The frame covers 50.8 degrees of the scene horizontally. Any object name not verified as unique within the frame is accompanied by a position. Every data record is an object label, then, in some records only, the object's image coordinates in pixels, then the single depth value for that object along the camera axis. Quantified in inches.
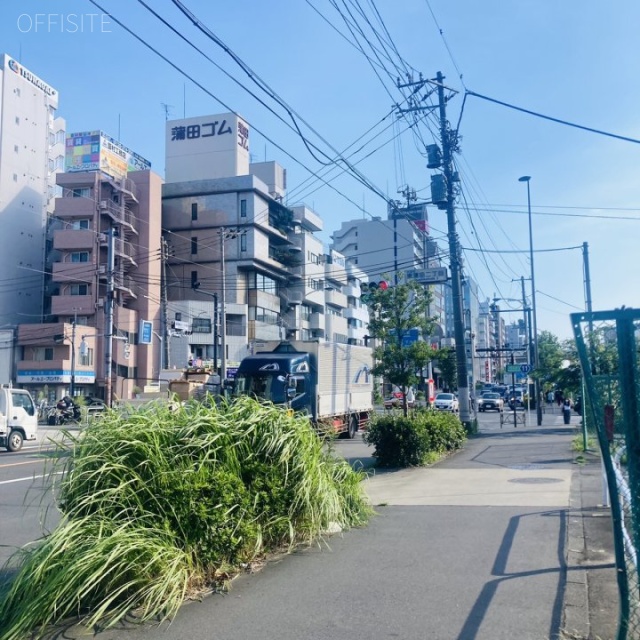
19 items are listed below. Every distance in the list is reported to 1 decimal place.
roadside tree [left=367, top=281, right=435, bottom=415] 805.2
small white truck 893.8
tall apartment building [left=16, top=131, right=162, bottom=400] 2075.5
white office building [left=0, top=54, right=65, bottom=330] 2315.5
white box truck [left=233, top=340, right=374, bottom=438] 832.9
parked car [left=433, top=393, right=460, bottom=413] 1815.9
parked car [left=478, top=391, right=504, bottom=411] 2100.1
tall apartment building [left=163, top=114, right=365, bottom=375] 2379.4
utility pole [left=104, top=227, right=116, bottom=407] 1313.4
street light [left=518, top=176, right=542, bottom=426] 1437.0
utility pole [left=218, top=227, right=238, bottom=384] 1399.1
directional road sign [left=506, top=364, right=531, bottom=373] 1253.7
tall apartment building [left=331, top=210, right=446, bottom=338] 3580.2
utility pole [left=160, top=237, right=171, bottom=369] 1892.2
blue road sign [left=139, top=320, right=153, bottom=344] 1719.4
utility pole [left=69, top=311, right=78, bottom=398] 1886.1
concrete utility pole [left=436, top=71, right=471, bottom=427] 855.7
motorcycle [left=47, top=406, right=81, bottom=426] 1510.5
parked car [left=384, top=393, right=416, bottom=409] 1523.1
